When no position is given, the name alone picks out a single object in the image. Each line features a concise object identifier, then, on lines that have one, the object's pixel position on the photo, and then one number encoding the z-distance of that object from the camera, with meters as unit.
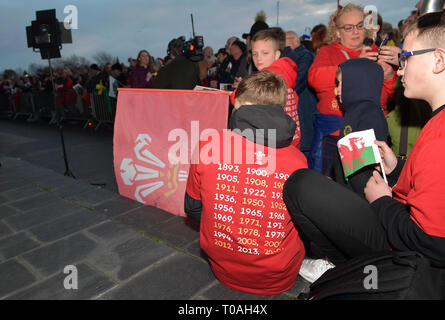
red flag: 3.35
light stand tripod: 5.41
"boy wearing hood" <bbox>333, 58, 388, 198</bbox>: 2.29
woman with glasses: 2.93
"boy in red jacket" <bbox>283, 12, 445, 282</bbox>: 1.30
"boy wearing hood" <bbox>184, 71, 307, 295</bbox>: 1.80
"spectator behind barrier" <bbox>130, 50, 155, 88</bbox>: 8.20
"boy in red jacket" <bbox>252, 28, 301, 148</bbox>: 3.05
